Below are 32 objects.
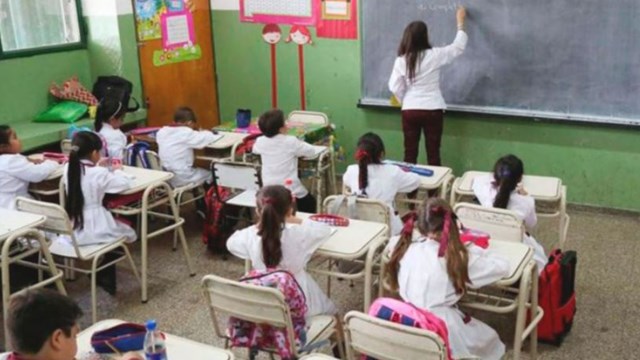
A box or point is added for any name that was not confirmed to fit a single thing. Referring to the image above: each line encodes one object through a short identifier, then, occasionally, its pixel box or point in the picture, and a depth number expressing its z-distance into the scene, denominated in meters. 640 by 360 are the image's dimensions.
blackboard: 4.64
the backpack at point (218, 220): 4.44
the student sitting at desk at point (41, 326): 1.67
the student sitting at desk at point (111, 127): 4.64
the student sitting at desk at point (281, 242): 2.71
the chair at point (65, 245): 3.37
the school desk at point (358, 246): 2.83
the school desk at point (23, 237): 3.07
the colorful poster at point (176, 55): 5.88
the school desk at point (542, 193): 3.58
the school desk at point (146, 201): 3.83
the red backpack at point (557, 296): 3.15
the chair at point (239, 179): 4.15
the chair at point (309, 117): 5.48
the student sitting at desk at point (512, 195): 3.29
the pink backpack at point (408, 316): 2.18
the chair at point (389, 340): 2.06
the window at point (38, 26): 5.12
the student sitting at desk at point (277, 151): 4.27
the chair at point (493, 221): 3.06
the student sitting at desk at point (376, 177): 3.61
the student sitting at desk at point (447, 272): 2.47
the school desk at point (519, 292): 2.59
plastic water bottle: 1.96
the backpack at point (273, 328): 2.54
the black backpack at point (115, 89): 5.43
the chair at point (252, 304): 2.40
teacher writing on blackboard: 4.88
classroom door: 5.82
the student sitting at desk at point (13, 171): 3.86
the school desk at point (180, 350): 2.02
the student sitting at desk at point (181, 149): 4.66
